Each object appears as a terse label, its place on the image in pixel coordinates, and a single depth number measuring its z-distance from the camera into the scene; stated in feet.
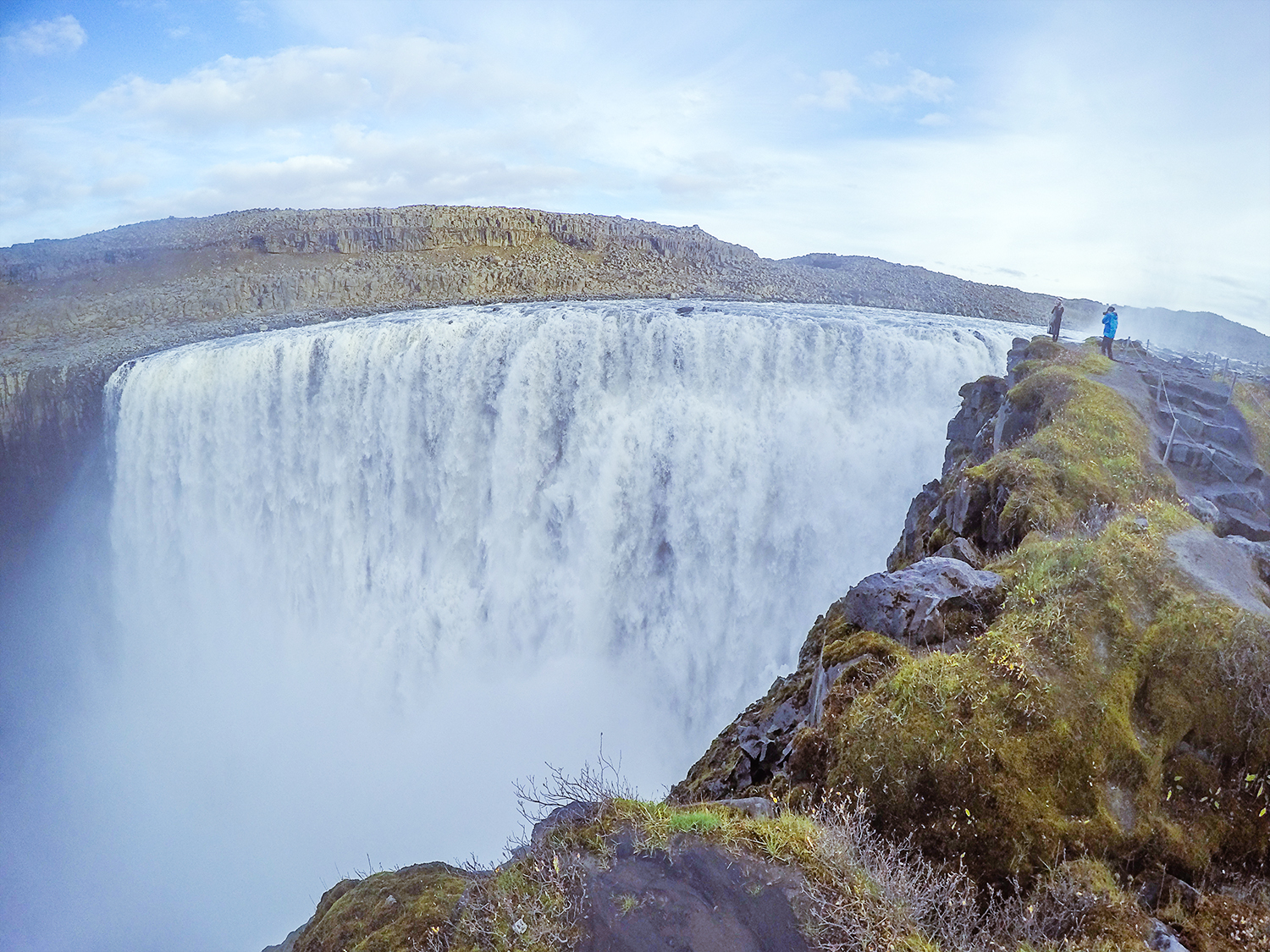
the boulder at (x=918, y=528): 40.11
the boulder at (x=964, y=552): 29.27
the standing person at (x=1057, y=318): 54.85
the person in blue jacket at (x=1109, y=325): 51.24
